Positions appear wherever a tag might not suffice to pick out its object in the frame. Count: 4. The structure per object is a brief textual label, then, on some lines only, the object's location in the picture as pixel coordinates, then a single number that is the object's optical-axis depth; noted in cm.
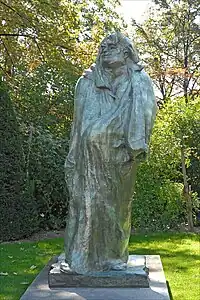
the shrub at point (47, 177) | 1216
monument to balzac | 484
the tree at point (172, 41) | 2906
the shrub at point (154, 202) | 1177
